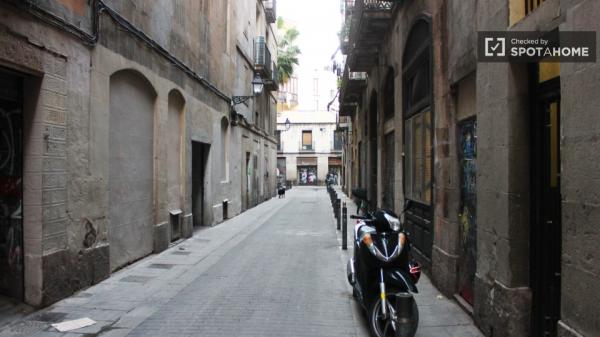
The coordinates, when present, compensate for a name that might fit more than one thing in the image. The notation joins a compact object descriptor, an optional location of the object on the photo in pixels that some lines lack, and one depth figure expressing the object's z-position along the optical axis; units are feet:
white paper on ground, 17.72
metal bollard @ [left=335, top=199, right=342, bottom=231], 47.15
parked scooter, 15.69
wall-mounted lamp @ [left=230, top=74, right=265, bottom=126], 57.16
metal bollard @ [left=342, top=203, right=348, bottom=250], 35.78
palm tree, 148.46
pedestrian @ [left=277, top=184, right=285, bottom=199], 103.48
